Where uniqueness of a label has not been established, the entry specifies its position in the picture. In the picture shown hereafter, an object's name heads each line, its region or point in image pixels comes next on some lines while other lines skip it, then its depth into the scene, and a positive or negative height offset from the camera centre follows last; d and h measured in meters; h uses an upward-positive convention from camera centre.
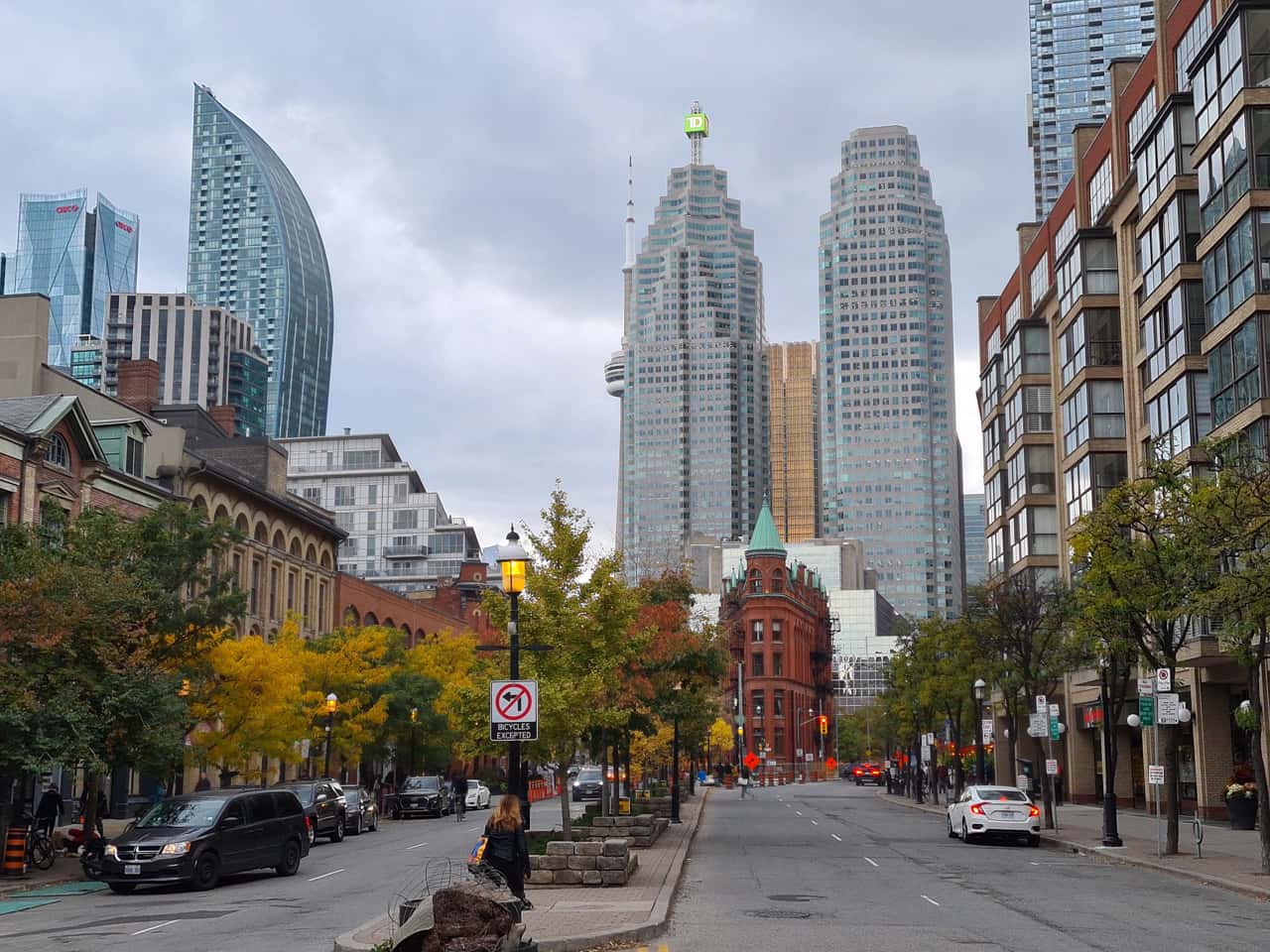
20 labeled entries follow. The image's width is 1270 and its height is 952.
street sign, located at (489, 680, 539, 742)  19.73 +0.20
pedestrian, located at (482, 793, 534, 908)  16.23 -1.39
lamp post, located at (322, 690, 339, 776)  46.88 +0.55
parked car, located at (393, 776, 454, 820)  57.56 -3.15
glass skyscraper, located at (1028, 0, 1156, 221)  196.38 +74.57
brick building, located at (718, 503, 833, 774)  147.25 +7.79
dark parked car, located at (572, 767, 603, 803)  63.59 -2.93
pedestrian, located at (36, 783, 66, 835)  33.12 -2.11
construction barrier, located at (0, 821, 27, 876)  28.00 -2.60
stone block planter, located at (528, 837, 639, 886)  22.52 -2.28
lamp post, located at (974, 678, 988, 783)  52.03 +0.10
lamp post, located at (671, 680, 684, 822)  46.91 -2.35
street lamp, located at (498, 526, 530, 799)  20.59 +2.14
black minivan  25.36 -2.23
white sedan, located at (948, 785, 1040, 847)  35.62 -2.33
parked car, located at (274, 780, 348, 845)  39.03 -2.41
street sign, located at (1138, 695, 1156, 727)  31.78 +0.26
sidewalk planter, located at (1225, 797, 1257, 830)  39.25 -2.51
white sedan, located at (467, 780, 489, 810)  67.38 -3.55
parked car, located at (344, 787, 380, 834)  44.75 -2.92
